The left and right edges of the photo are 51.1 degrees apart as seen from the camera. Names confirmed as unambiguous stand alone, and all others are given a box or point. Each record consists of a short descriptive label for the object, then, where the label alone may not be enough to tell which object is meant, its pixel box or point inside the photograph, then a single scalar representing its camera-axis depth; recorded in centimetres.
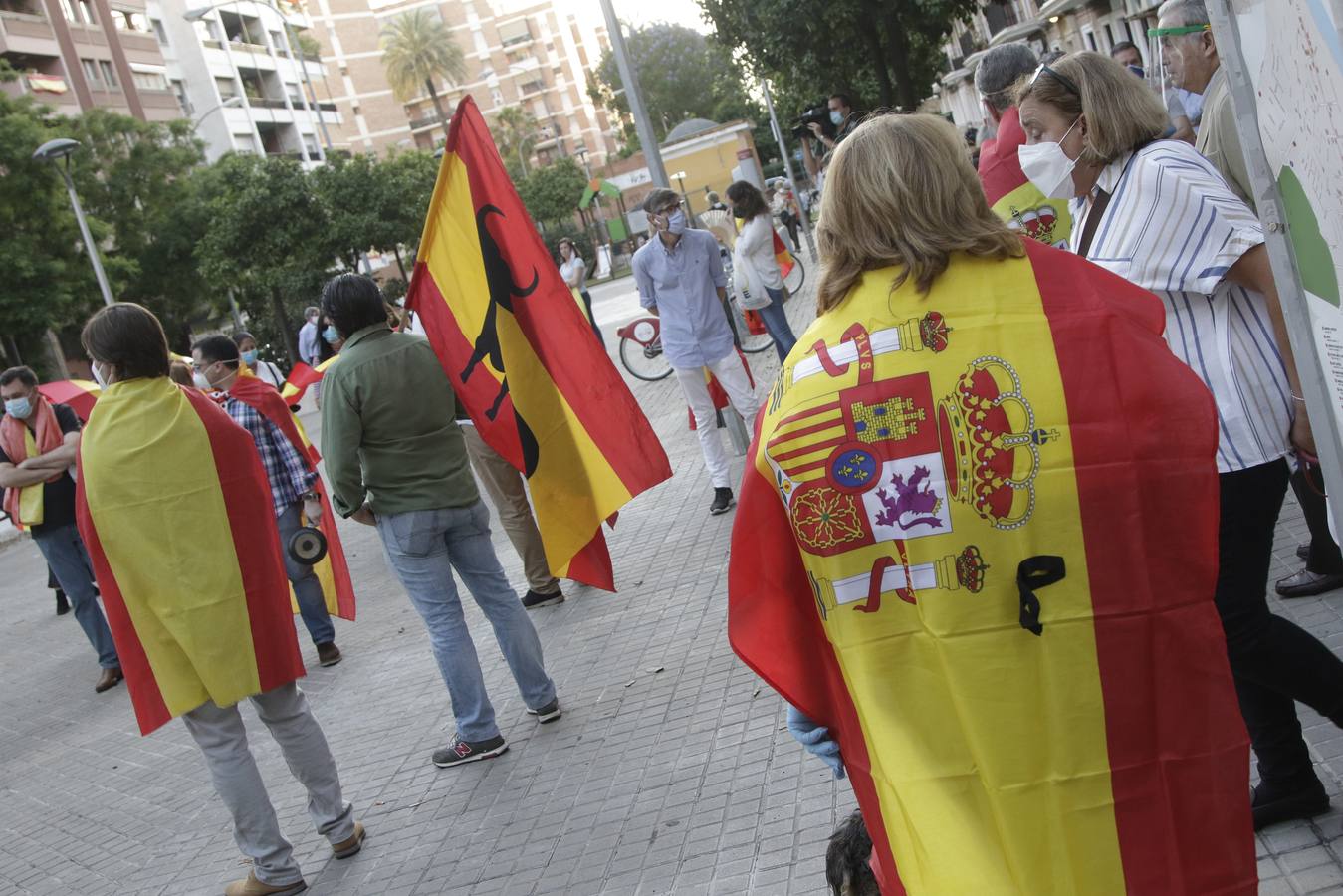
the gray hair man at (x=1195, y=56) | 428
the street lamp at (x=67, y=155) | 2697
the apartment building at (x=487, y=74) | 11856
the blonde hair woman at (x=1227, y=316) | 316
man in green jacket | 550
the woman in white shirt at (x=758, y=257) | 1157
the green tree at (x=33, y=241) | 3438
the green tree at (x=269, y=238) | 4350
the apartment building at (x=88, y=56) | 5216
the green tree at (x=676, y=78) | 9750
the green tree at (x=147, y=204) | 4112
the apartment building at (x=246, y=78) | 7412
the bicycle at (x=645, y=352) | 1564
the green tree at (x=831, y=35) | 1936
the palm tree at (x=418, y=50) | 10469
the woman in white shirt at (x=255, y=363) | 1379
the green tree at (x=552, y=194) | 7319
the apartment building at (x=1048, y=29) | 3584
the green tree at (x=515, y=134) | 10712
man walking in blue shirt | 918
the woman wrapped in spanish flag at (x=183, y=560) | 503
